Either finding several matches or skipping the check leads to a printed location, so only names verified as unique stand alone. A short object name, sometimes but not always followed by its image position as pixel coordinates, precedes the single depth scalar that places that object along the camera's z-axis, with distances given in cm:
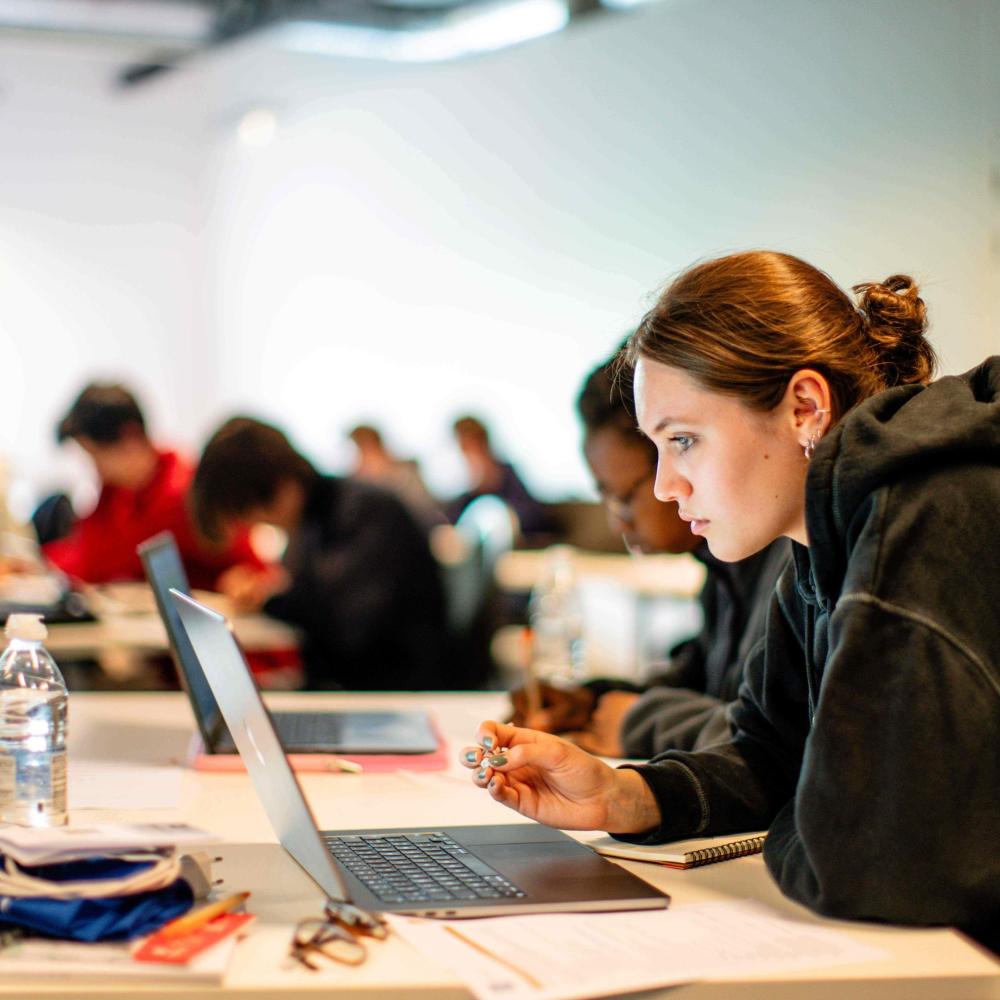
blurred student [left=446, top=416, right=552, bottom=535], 643
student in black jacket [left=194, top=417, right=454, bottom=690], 322
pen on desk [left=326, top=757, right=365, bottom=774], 158
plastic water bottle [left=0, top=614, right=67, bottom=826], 120
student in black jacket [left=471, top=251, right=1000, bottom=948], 96
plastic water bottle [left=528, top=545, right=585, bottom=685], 338
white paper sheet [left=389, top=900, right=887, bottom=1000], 86
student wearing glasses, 166
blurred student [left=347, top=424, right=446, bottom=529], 667
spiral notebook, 117
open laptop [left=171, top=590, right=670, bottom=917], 99
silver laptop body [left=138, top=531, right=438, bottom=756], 162
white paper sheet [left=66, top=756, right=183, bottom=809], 139
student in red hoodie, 373
